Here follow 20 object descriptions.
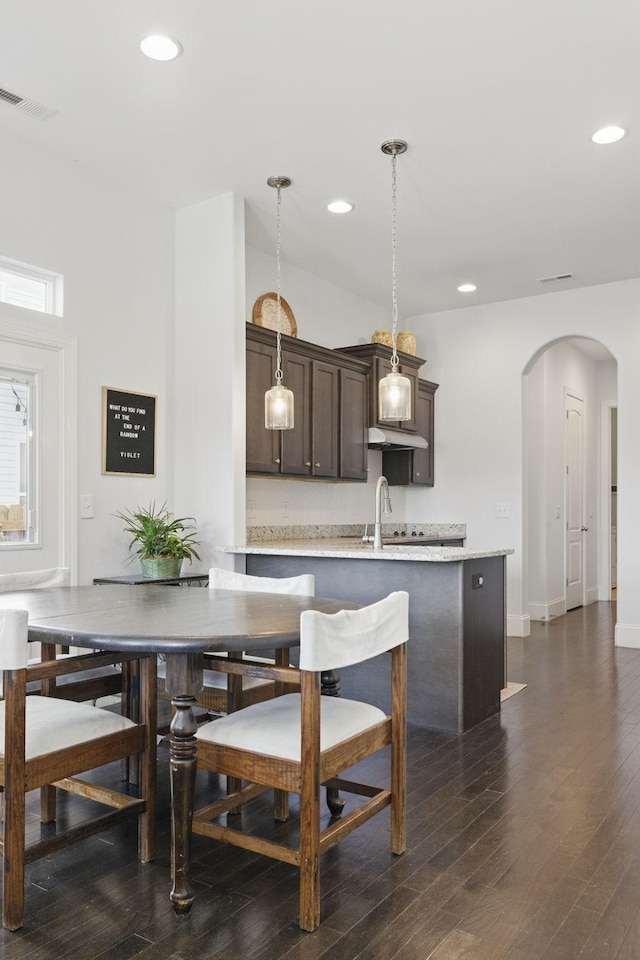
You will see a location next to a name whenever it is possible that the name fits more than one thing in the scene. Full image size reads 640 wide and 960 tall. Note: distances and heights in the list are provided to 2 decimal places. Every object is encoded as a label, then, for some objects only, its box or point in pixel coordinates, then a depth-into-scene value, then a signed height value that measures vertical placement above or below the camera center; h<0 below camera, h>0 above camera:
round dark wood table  1.99 -0.42
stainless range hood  6.12 +0.42
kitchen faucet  4.45 -0.21
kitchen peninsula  3.72 -0.68
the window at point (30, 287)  3.81 +1.09
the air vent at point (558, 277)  5.98 +1.76
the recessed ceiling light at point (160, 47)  2.99 +1.85
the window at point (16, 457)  3.76 +0.16
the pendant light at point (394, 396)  3.74 +0.48
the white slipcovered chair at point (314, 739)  1.93 -0.73
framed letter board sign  4.29 +0.34
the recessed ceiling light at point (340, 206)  4.60 +1.81
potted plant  4.10 -0.33
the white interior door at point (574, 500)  8.20 -0.13
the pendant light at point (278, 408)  3.82 +0.42
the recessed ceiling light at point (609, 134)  3.72 +1.84
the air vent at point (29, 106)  3.42 +1.85
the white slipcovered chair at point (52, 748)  1.92 -0.75
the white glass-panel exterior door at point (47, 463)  3.81 +0.14
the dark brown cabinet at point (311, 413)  4.86 +0.57
